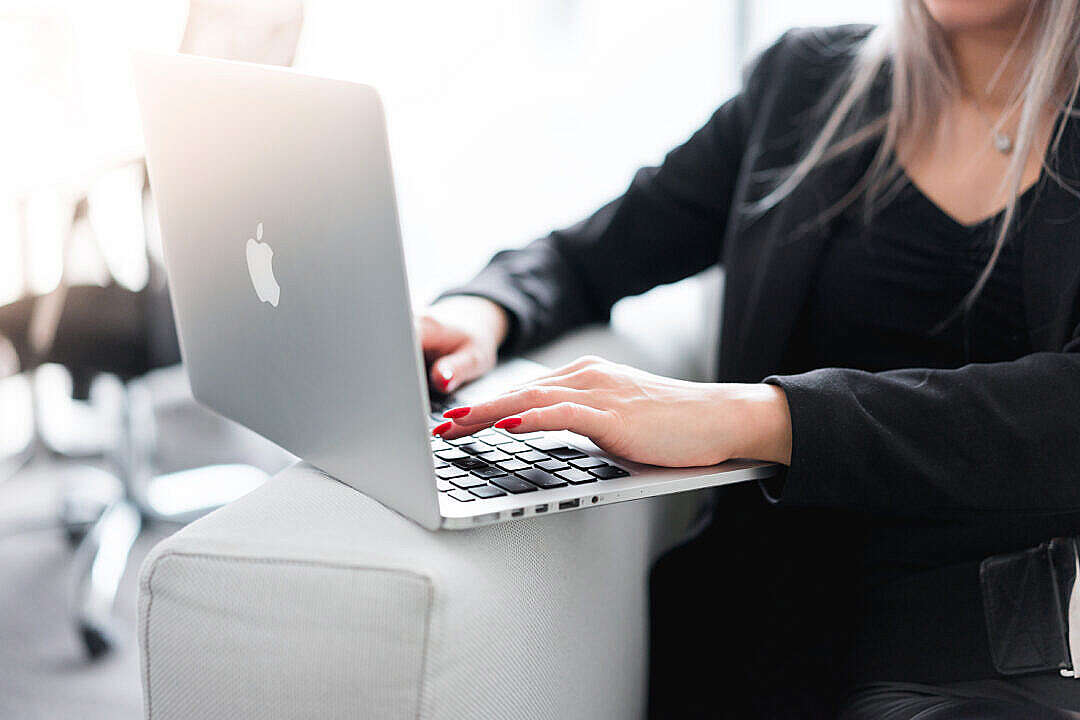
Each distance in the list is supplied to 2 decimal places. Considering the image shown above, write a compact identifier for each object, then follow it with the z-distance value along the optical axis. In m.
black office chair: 1.35
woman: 0.74
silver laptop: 0.54
